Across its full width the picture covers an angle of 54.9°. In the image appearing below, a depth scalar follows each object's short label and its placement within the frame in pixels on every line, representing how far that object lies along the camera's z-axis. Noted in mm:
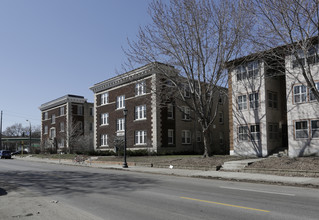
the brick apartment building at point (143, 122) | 36938
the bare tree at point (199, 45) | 22516
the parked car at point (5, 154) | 52825
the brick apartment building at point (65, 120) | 56562
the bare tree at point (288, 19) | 16453
